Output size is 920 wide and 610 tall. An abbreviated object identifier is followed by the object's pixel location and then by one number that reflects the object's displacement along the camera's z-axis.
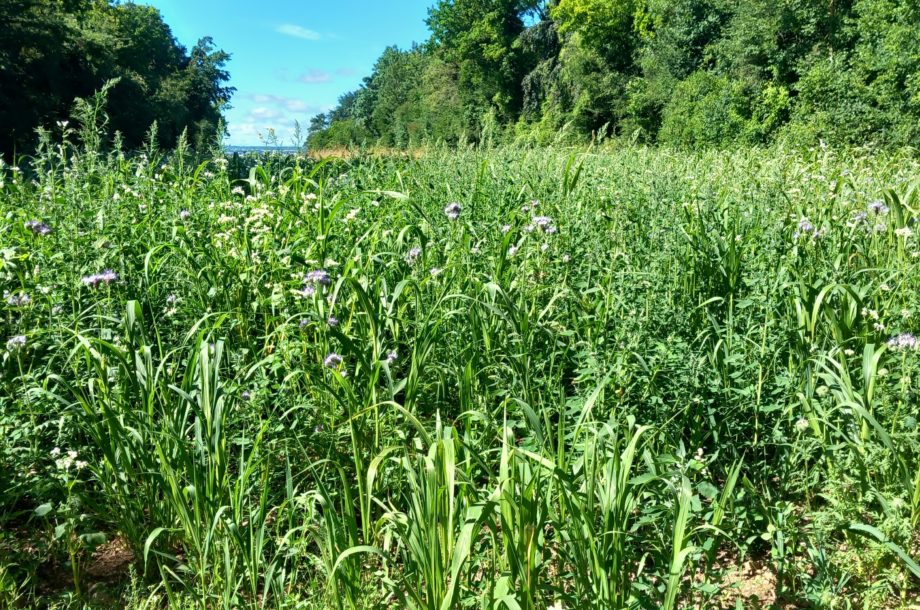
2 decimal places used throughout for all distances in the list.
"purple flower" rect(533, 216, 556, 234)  3.10
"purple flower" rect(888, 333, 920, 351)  2.05
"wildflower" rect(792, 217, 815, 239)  2.89
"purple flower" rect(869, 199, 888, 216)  3.16
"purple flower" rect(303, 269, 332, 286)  2.48
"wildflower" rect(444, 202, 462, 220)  3.38
